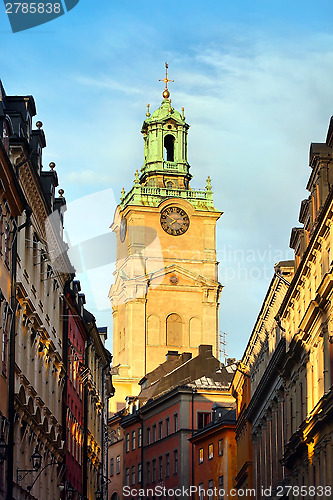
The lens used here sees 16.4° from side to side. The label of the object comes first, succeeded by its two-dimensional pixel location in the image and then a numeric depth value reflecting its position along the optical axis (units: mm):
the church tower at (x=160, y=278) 137500
